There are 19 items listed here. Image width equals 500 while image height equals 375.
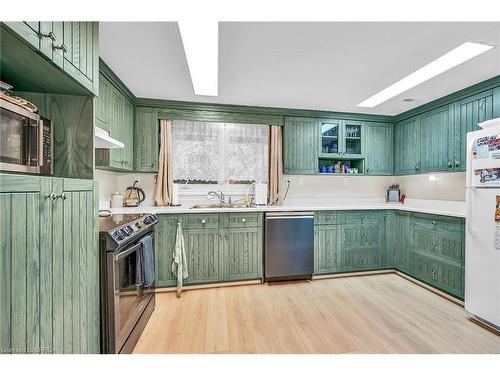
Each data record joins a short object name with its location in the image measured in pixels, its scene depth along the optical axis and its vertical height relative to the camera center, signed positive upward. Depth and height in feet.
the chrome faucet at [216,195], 11.24 -0.44
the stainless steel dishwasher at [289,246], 9.74 -2.57
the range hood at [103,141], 5.76 +1.29
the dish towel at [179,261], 8.80 -2.94
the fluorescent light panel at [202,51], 5.02 +3.66
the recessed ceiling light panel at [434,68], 6.17 +3.88
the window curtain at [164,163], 10.55 +1.11
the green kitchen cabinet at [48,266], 2.64 -1.15
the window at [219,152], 11.03 +1.78
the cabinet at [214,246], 9.04 -2.49
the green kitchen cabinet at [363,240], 10.69 -2.56
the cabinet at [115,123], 7.38 +2.31
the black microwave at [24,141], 3.19 +0.71
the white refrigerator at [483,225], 6.39 -1.11
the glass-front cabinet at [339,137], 12.03 +2.73
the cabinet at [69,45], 2.93 +2.14
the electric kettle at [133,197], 10.18 -0.49
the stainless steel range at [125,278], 4.69 -2.21
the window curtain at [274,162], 11.49 +1.29
